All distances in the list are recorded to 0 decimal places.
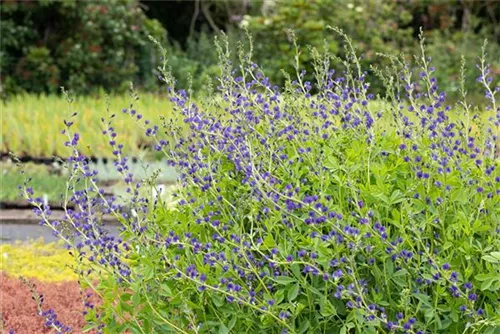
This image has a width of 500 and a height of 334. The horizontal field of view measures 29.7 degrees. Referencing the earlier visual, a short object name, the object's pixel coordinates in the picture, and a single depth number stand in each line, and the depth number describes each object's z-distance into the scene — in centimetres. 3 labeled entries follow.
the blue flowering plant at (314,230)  302
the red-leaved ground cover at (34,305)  479
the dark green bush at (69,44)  1627
